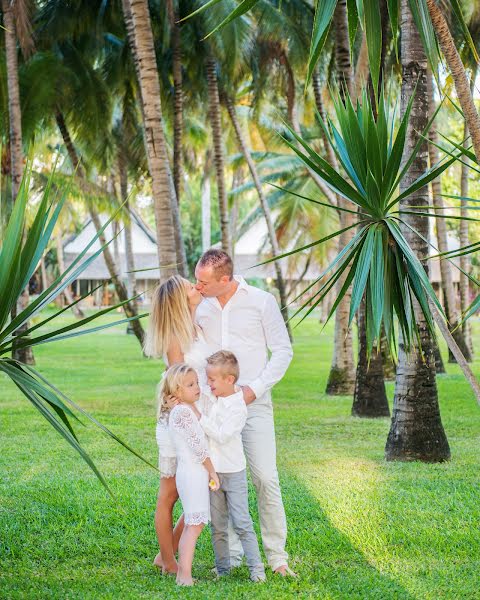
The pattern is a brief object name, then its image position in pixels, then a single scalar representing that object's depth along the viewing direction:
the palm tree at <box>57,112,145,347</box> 21.74
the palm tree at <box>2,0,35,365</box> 18.81
